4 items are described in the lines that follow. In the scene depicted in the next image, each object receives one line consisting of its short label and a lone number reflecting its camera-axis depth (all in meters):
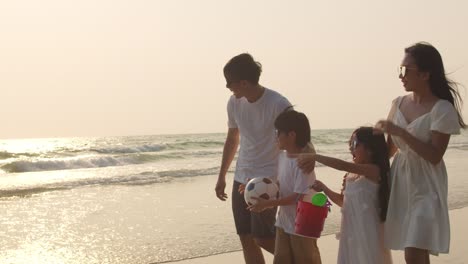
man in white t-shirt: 4.80
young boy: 4.27
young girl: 4.12
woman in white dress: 3.72
